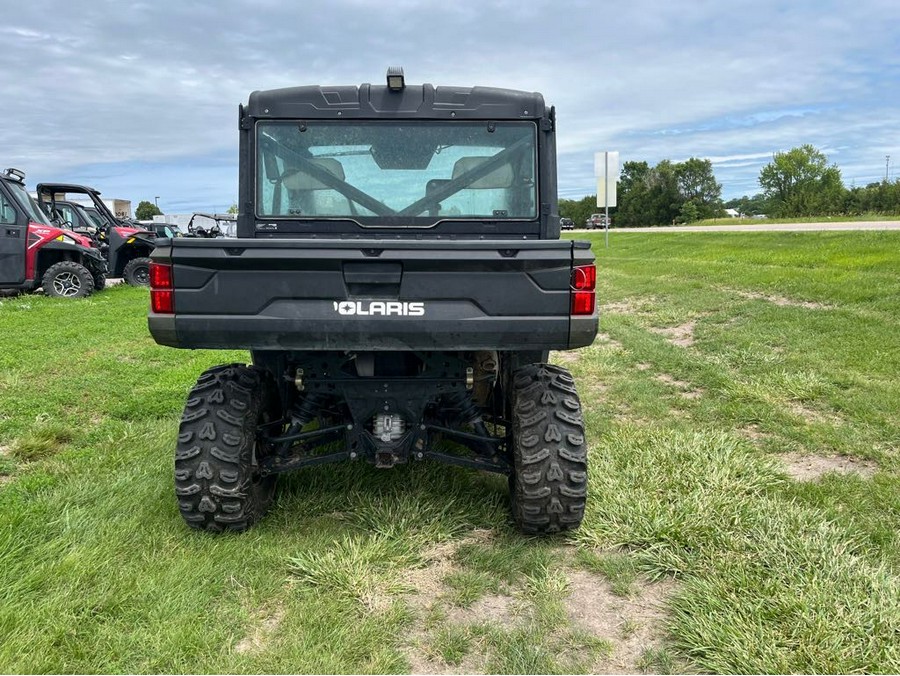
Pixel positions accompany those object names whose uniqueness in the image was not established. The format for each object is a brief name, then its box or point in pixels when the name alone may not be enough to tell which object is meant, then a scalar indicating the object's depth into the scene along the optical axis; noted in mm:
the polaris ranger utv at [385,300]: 2891
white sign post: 22047
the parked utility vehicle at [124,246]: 15609
